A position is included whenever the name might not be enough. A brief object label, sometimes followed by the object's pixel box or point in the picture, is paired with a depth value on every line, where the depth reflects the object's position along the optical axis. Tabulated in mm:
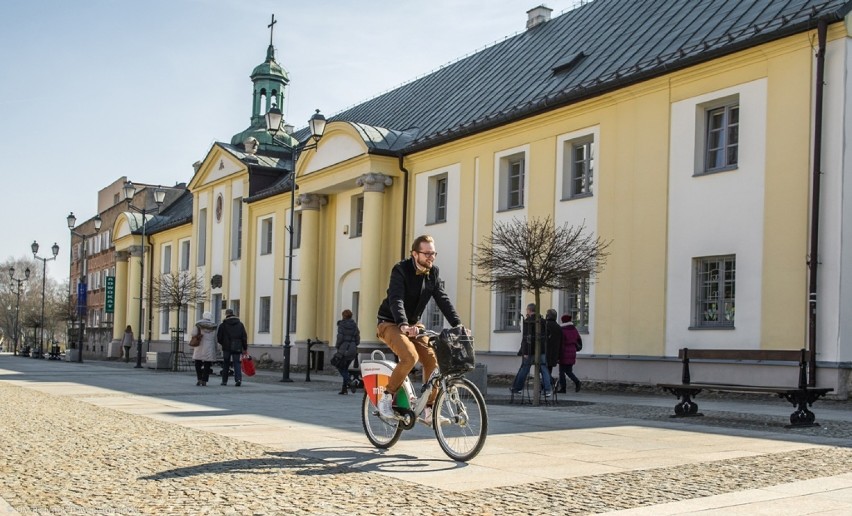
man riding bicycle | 8352
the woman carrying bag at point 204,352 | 21328
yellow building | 16969
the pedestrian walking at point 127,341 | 44722
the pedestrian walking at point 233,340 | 21266
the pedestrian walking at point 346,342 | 18766
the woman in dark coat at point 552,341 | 17609
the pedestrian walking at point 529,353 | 16750
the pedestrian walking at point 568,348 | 19244
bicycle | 8078
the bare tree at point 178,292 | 36719
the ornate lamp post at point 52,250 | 56838
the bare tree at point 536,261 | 16781
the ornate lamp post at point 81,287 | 47153
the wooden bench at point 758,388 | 12133
